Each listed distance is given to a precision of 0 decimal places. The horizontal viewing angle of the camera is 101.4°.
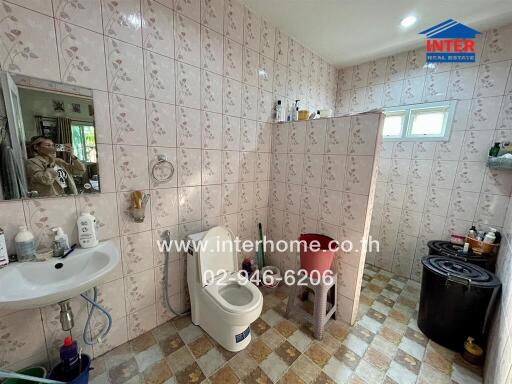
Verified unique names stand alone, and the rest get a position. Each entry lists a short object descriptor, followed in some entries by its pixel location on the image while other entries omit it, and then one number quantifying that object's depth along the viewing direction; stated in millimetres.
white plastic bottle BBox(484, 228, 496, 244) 1772
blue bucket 1137
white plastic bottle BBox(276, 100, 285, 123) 2111
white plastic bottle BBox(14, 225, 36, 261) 1020
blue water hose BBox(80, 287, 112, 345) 1262
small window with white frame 2092
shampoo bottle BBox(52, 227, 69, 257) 1109
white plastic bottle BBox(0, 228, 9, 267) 967
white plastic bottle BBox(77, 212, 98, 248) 1190
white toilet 1394
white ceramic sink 832
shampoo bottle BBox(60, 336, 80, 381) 1146
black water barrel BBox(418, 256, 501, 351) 1423
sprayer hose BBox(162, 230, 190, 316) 1603
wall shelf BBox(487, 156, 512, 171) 1679
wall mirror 996
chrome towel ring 1455
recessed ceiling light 1726
